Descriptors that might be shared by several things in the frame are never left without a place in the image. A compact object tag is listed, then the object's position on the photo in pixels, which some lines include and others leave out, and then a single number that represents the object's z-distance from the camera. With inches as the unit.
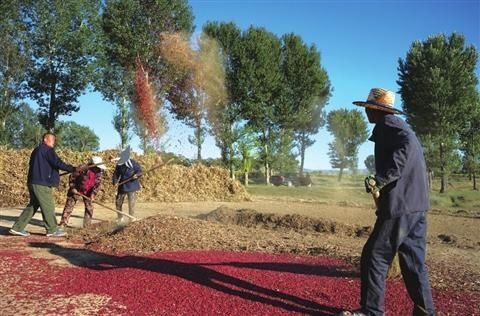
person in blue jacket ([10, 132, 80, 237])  381.7
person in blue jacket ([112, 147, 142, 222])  475.2
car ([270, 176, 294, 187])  2004.2
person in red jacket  445.7
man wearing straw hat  173.8
